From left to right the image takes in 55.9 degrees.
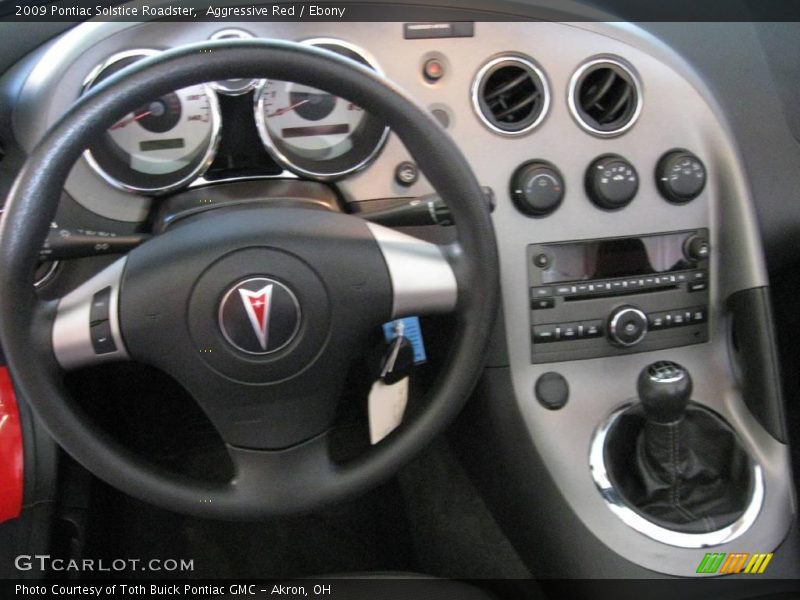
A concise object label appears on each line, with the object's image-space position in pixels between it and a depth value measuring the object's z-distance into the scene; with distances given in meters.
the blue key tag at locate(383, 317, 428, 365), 0.86
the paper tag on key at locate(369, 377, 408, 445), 0.83
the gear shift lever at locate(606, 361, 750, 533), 0.92
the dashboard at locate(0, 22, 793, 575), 0.89
